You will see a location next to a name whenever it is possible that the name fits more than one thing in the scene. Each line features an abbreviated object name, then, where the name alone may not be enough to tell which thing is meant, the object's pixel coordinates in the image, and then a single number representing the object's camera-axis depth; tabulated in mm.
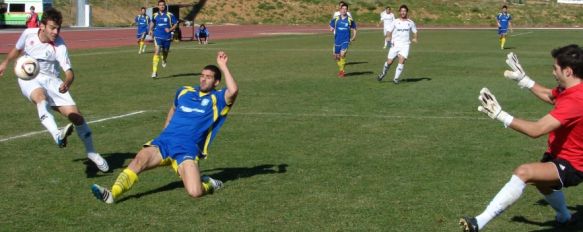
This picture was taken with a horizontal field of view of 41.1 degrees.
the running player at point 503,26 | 37000
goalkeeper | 5953
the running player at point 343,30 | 22672
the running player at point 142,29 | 33406
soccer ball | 8992
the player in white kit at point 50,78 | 9109
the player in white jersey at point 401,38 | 20203
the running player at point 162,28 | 23234
